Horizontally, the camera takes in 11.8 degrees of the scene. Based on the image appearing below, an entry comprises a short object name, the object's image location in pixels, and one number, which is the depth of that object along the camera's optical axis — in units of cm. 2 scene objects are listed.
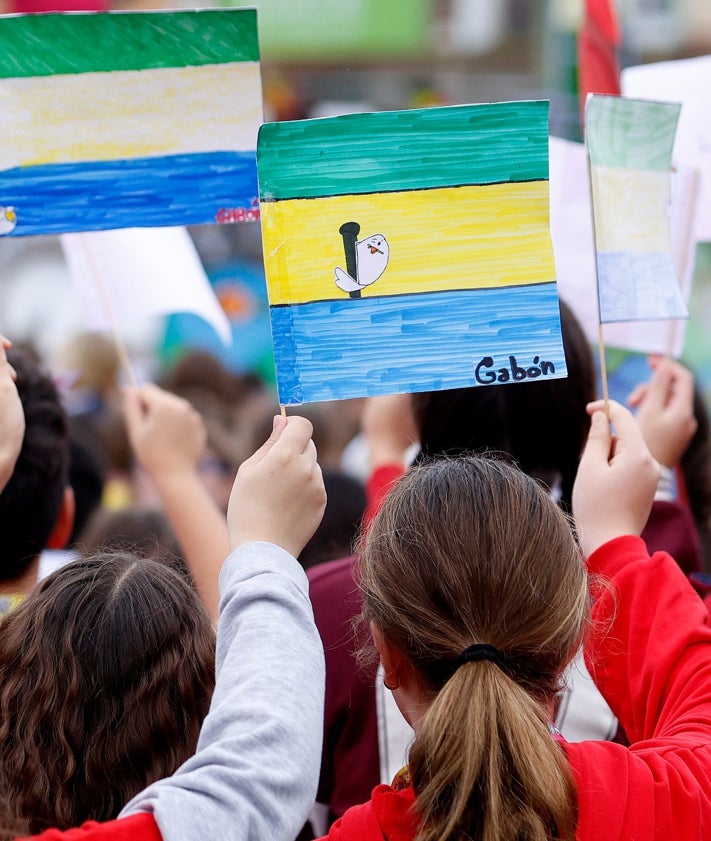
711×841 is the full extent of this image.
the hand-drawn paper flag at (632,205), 281
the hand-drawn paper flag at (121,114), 282
